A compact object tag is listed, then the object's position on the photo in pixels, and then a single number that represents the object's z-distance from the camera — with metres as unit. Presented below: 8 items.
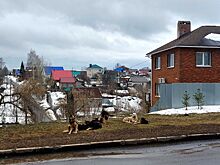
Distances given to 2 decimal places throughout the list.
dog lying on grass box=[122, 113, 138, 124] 16.70
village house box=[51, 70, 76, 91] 79.75
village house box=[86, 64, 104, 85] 109.90
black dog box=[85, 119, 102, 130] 14.68
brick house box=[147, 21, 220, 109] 31.22
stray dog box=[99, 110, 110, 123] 16.53
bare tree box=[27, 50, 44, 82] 92.75
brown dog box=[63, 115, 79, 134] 13.77
